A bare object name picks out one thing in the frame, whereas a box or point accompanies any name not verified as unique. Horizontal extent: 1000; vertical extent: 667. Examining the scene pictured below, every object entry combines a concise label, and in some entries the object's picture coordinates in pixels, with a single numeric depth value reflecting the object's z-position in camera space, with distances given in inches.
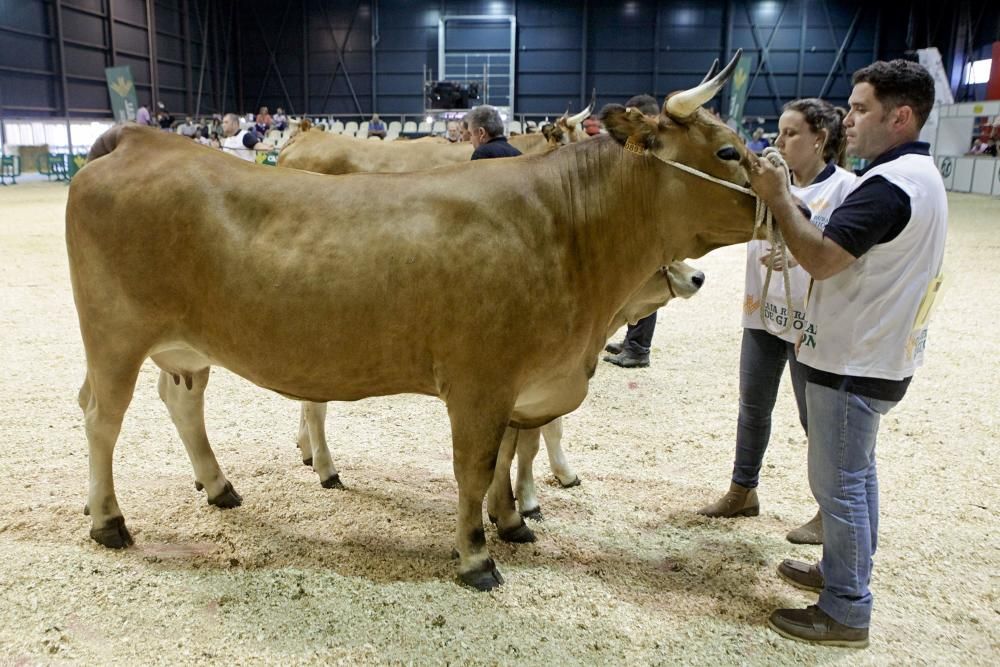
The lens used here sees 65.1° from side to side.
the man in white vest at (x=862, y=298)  101.5
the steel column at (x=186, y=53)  1294.3
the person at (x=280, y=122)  985.0
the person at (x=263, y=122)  942.1
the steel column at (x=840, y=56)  1279.5
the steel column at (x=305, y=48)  1364.4
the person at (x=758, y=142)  709.9
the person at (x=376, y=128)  989.5
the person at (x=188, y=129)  850.8
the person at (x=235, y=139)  697.0
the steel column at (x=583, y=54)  1301.7
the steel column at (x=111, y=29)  1109.7
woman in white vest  138.7
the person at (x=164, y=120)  906.1
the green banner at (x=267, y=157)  716.0
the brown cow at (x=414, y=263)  121.3
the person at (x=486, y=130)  246.3
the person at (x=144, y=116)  932.0
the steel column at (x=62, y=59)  1010.1
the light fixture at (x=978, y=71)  1099.9
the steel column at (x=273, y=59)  1377.2
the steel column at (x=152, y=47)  1179.3
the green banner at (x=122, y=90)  964.6
